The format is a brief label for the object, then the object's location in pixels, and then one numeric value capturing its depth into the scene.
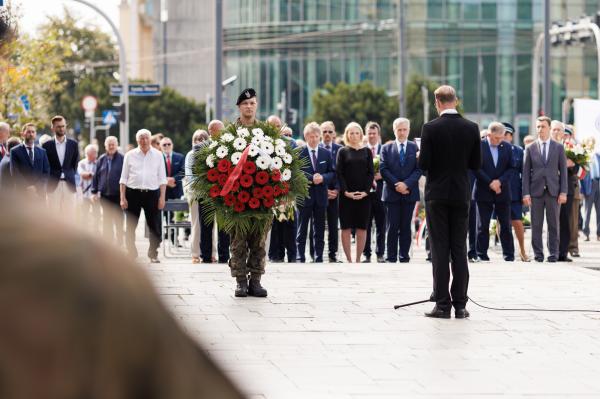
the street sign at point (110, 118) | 51.39
